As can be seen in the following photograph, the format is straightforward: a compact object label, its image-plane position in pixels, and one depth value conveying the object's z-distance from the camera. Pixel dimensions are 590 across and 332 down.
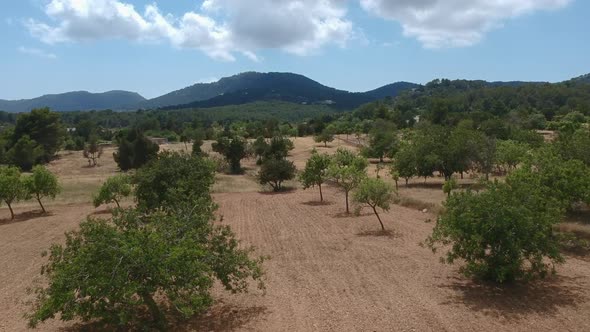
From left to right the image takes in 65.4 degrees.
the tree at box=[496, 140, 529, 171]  45.65
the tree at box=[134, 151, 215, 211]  28.16
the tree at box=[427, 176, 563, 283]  15.83
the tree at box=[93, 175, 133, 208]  36.41
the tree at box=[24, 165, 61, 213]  37.94
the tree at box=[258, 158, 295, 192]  47.59
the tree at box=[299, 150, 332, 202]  40.97
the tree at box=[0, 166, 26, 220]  34.94
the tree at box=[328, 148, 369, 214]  33.66
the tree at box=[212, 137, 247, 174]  64.88
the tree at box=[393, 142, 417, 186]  44.75
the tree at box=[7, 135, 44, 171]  71.50
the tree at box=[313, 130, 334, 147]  93.92
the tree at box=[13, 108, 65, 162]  79.62
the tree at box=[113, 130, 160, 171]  67.62
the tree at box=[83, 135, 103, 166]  76.00
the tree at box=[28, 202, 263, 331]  11.54
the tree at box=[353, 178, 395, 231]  27.31
